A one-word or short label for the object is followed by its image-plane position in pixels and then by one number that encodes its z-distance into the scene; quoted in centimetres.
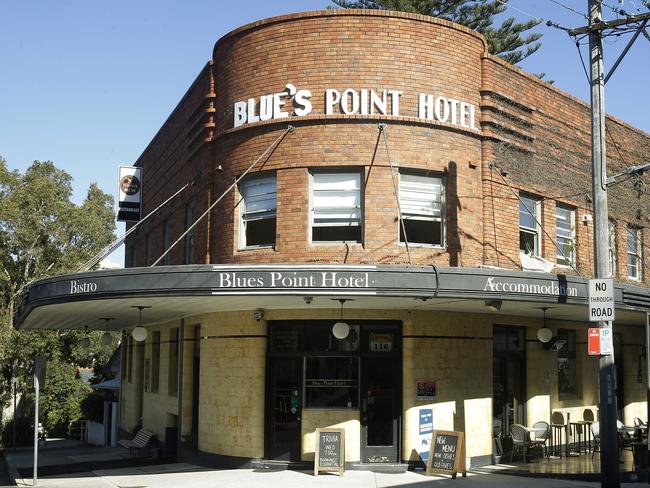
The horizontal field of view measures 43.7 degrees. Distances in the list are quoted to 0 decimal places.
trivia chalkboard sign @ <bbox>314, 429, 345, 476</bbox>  1489
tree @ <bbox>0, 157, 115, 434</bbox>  3884
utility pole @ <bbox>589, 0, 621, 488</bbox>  1266
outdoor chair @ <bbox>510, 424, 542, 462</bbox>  1670
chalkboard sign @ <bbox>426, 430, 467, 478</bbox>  1476
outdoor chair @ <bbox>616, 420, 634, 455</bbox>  1803
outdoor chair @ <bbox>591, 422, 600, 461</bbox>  1848
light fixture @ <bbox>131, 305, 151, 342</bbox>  1738
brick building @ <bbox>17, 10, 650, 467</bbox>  1557
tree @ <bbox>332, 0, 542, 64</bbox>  3906
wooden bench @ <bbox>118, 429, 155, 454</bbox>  2081
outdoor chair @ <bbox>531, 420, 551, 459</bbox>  1723
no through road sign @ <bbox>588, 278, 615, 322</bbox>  1288
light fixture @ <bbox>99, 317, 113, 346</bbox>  1988
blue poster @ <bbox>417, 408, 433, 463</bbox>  1550
